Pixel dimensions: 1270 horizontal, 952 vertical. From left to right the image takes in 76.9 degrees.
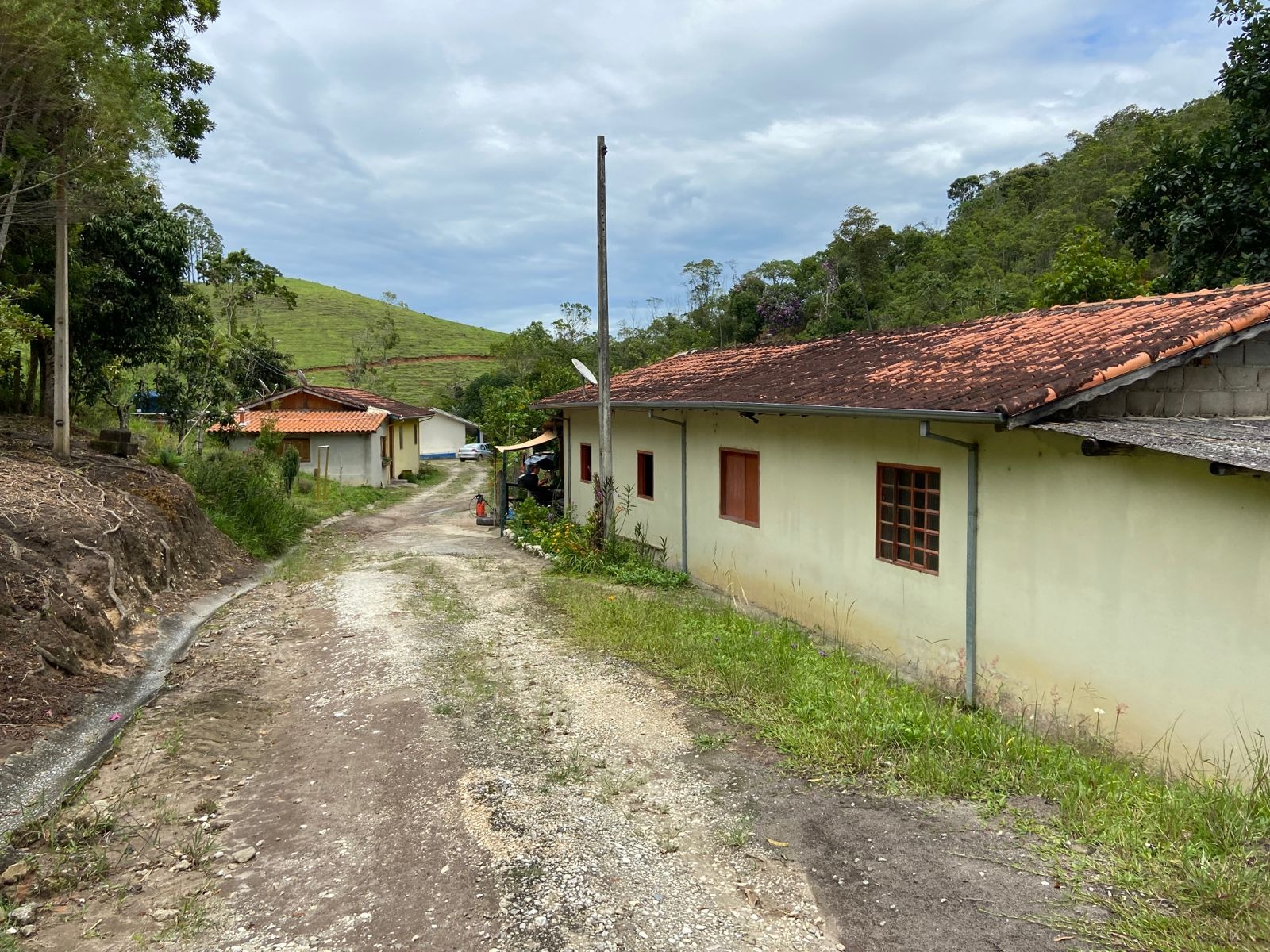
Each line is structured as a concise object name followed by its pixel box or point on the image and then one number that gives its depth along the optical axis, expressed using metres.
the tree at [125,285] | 15.05
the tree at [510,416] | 24.56
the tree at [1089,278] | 15.80
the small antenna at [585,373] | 14.47
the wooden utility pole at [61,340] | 11.39
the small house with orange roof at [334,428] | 29.98
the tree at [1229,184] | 13.89
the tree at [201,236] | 19.47
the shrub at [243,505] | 14.69
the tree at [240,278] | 26.97
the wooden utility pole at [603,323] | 13.01
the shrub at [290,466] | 23.09
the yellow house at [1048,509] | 5.27
